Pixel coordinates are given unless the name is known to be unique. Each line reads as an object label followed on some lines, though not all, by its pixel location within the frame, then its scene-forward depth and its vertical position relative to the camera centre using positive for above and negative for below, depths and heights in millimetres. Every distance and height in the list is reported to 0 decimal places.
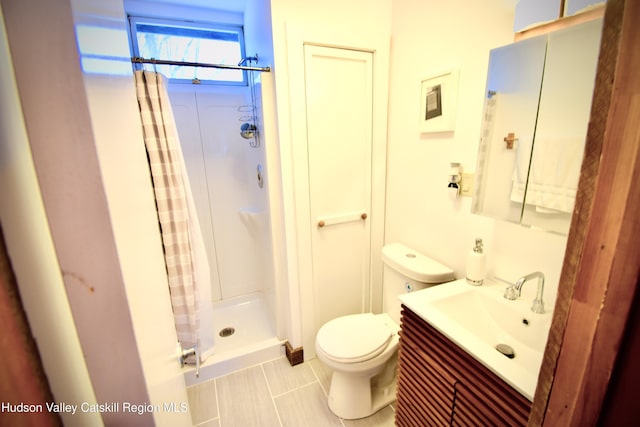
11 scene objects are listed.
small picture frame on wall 1378 +241
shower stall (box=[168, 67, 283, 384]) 1948 -491
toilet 1435 -1012
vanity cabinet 842 -830
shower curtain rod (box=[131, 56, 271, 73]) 1355 +475
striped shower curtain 1364 -316
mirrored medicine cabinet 938 +81
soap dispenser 1237 -517
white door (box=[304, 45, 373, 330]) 1634 -138
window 2094 +873
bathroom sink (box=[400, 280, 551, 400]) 847 -649
